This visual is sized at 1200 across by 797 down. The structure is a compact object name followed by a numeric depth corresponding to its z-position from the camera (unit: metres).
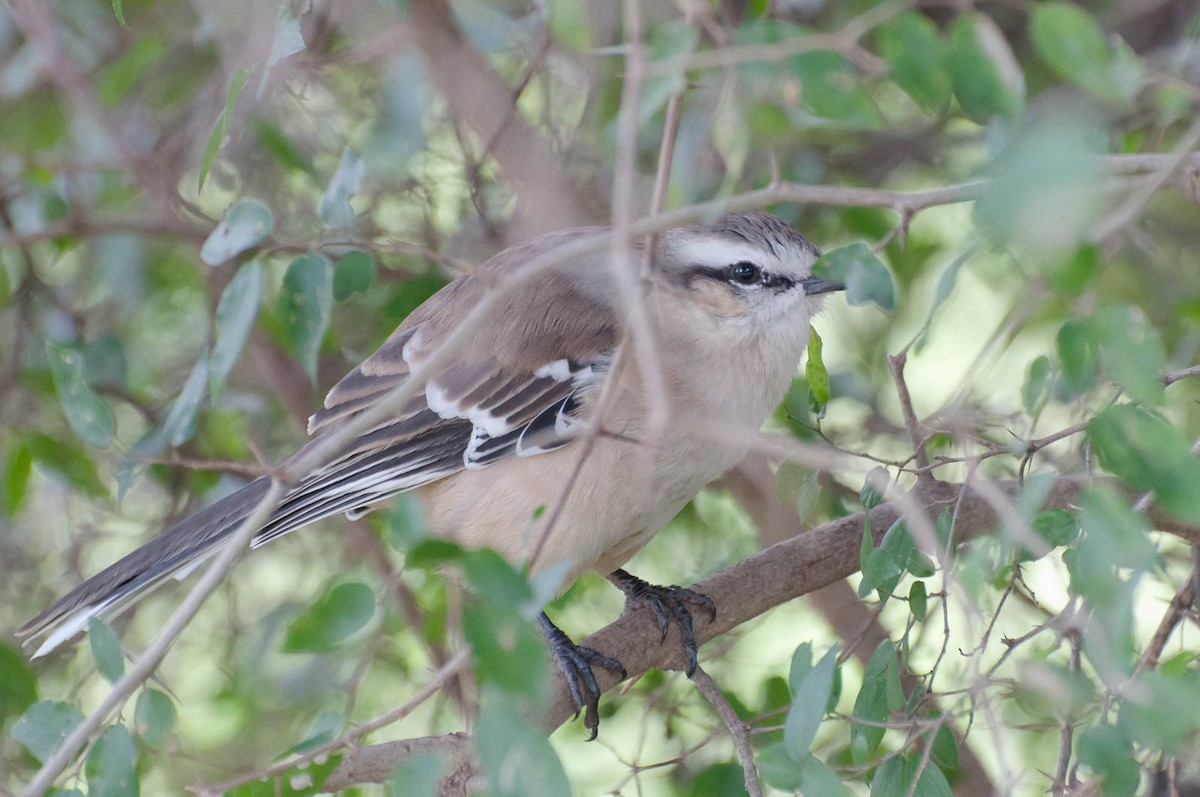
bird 5.04
